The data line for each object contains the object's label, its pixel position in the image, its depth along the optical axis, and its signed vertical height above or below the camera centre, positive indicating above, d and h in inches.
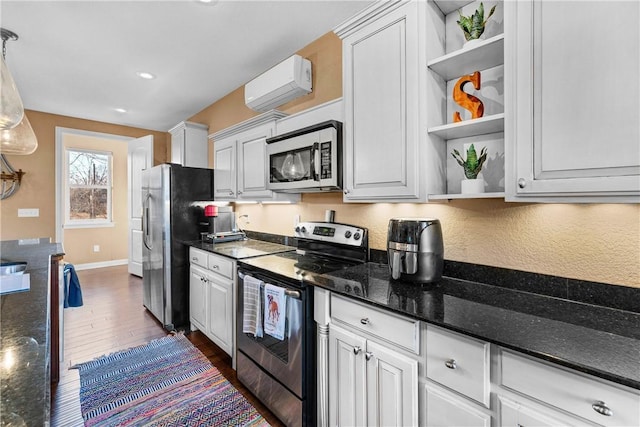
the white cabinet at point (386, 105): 60.7 +22.4
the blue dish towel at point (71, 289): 101.0 -26.9
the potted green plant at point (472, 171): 56.9 +7.3
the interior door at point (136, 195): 199.0 +10.1
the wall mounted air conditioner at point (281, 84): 99.9 +43.5
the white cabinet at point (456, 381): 40.5 -24.3
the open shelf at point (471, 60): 53.7 +28.7
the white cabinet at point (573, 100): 38.3 +15.0
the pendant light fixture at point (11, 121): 58.2 +20.5
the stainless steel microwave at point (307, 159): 77.5 +14.1
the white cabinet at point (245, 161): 104.2 +18.6
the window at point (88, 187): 229.1 +17.8
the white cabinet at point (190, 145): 153.2 +33.6
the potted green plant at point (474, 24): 56.8 +35.2
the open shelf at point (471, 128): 53.3 +15.5
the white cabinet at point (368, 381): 49.3 -30.7
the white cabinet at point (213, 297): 94.6 -30.2
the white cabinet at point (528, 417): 34.8 -24.9
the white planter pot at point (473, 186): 56.8 +4.3
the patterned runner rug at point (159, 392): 75.5 -51.3
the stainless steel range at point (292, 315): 66.2 -25.2
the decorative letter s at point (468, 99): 59.4 +21.9
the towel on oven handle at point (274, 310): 70.0 -23.9
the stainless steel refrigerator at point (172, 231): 121.9 -8.9
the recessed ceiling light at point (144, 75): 124.1 +56.1
